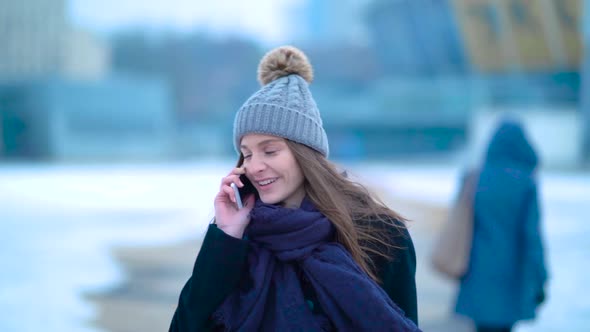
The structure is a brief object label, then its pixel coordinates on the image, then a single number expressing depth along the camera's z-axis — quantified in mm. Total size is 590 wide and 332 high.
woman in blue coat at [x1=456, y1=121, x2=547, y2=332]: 6902
